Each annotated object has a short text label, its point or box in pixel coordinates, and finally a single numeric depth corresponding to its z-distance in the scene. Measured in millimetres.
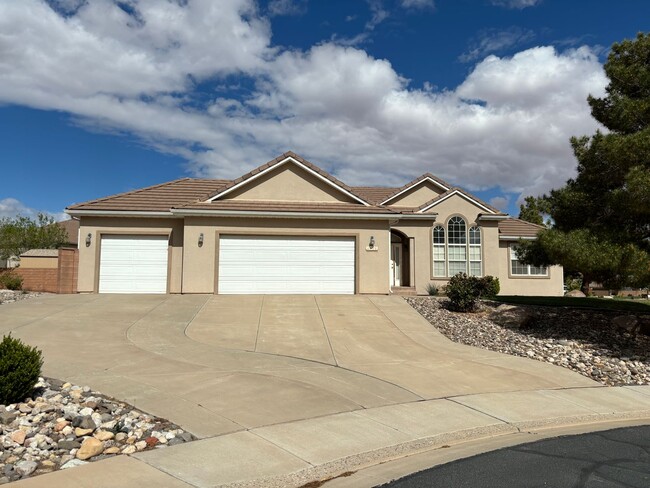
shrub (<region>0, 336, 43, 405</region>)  6895
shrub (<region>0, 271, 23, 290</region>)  19031
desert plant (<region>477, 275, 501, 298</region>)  17078
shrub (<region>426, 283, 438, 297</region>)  22984
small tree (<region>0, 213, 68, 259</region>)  33438
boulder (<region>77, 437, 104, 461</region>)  5734
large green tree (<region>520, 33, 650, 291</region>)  12422
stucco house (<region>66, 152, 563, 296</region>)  19203
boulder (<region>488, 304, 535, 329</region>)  15312
